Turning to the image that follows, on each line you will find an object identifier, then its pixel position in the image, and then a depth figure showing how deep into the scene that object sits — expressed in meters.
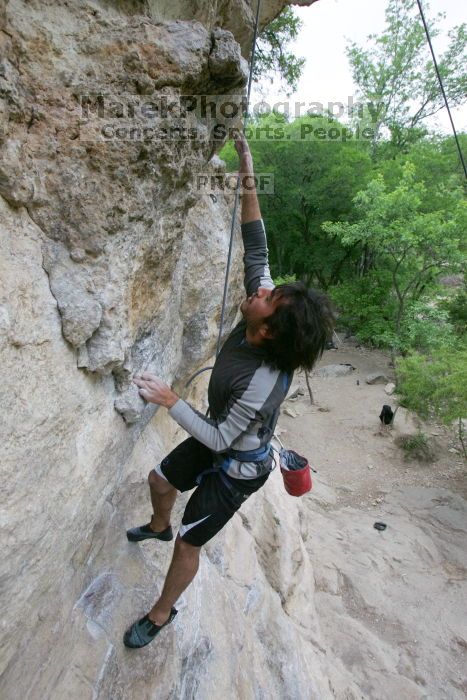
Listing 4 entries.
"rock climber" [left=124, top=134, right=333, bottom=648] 2.01
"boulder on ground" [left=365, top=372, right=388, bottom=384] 13.38
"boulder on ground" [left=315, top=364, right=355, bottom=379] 14.11
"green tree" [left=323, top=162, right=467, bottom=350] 11.38
